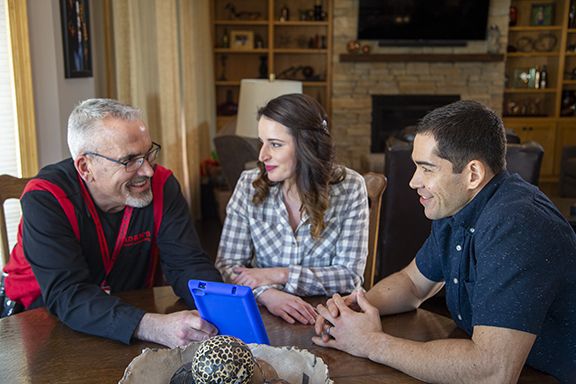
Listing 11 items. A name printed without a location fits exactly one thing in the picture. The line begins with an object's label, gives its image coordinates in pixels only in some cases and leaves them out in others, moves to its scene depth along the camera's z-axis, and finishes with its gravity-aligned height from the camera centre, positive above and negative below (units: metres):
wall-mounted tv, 7.13 +0.48
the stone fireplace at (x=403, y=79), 7.30 -0.17
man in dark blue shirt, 1.28 -0.43
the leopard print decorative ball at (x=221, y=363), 0.98 -0.46
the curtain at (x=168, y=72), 3.61 -0.06
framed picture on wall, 3.02 +0.12
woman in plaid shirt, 2.05 -0.47
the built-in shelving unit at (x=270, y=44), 7.32 +0.22
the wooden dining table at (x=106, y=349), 1.33 -0.65
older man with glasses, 1.68 -0.47
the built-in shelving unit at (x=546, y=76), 7.32 -0.13
